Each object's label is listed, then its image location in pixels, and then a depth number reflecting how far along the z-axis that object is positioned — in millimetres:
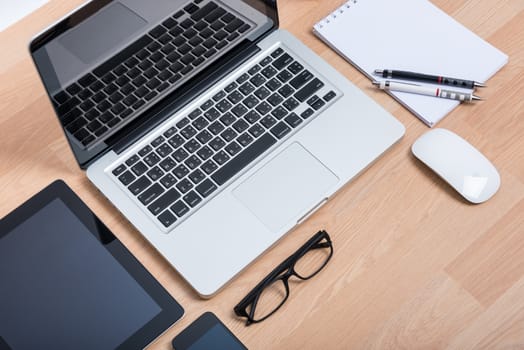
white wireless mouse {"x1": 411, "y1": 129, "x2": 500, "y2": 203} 1059
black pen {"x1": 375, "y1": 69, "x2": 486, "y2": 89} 1140
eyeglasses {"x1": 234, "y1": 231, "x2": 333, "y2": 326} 999
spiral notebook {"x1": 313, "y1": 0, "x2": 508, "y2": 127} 1158
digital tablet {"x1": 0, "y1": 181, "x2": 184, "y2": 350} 979
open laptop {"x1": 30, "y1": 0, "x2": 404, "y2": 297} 1011
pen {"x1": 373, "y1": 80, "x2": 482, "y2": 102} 1131
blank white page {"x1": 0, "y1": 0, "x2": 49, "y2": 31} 1271
